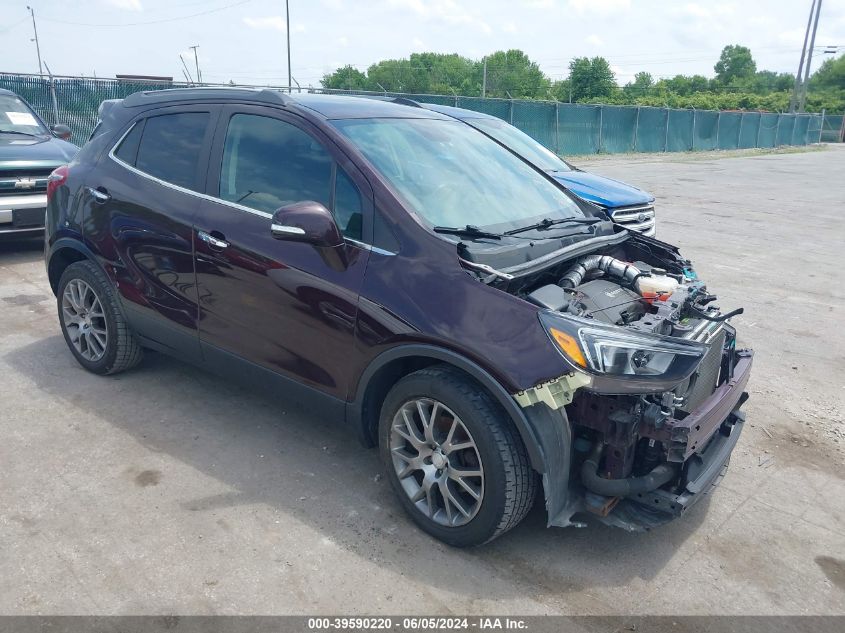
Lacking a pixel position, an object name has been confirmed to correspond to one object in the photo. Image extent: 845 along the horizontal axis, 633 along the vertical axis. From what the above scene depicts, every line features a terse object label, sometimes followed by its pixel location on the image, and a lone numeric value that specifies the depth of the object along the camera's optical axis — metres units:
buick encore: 2.85
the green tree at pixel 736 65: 107.19
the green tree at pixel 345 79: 109.19
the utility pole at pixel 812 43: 50.56
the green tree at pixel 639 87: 82.31
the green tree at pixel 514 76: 103.06
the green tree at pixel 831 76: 85.62
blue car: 7.73
